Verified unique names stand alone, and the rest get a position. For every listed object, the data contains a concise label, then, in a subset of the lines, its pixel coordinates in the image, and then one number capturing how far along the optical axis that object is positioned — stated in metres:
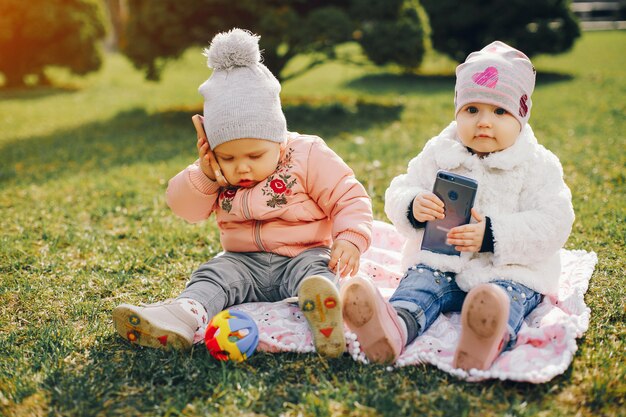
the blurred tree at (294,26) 7.52
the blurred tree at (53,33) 12.65
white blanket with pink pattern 2.09
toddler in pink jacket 2.54
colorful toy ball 2.26
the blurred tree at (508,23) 12.25
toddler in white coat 2.41
